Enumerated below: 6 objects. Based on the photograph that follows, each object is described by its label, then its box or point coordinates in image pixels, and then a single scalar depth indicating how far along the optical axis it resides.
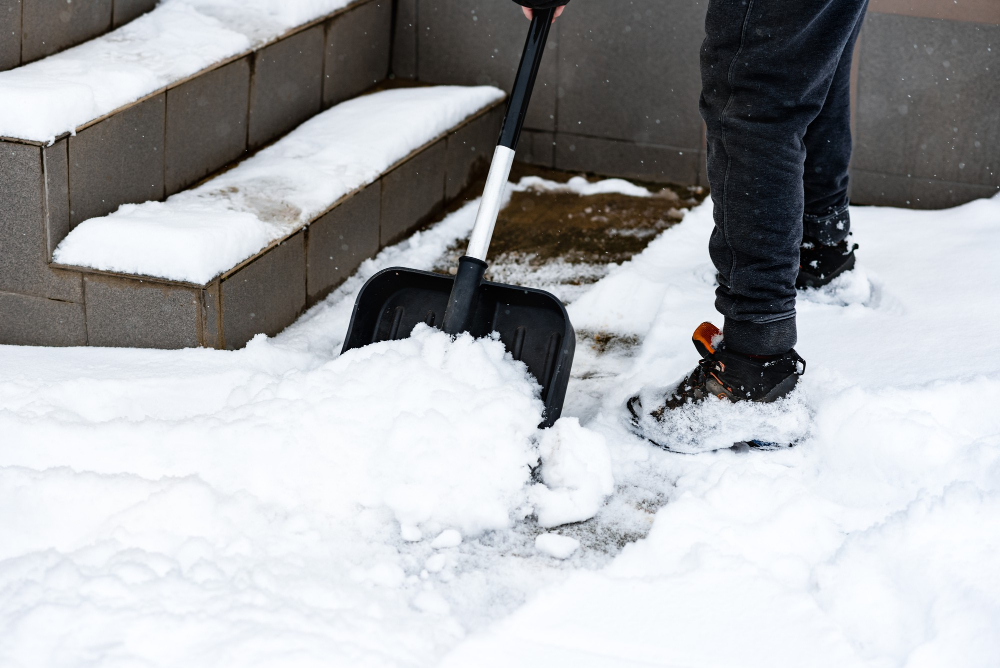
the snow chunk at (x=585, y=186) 5.04
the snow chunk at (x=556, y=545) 3.50
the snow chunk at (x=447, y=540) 3.49
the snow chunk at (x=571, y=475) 3.57
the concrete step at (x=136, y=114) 3.87
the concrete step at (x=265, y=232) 3.90
